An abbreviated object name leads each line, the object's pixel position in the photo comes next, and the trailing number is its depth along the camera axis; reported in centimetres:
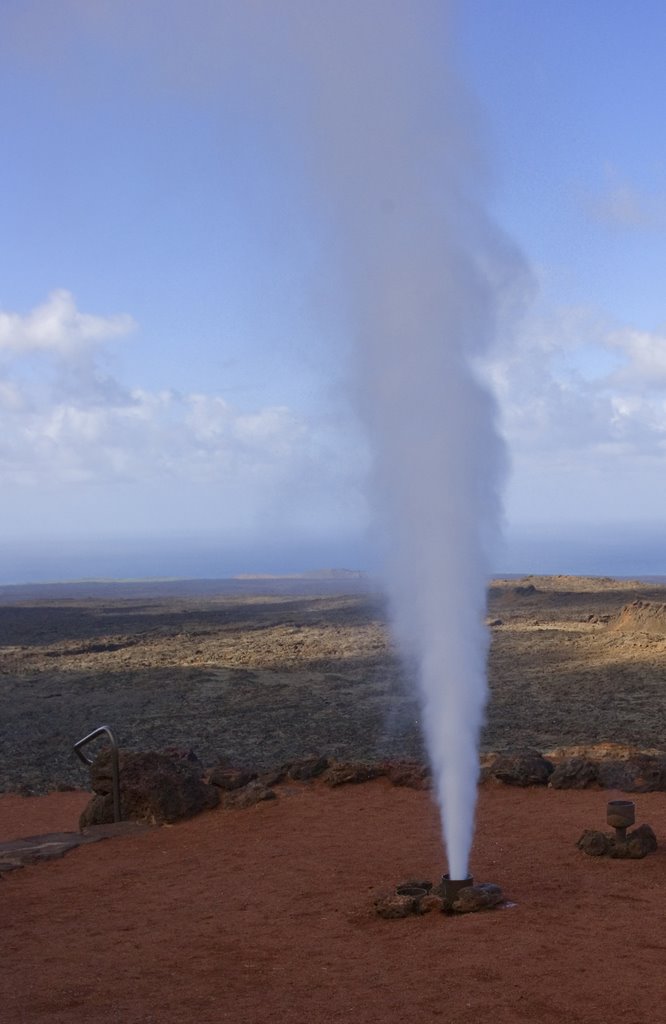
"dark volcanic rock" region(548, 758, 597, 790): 1037
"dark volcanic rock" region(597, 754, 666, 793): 1023
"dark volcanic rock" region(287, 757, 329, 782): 1112
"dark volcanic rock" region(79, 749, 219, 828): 1020
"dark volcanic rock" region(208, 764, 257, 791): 1085
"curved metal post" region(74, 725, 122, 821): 1000
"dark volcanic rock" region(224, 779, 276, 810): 1034
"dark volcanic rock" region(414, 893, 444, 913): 670
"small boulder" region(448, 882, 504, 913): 660
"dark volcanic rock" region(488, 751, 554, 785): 1056
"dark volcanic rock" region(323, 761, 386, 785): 1088
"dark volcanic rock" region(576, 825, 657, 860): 773
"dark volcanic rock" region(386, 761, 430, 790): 1077
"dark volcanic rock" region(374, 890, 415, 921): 666
